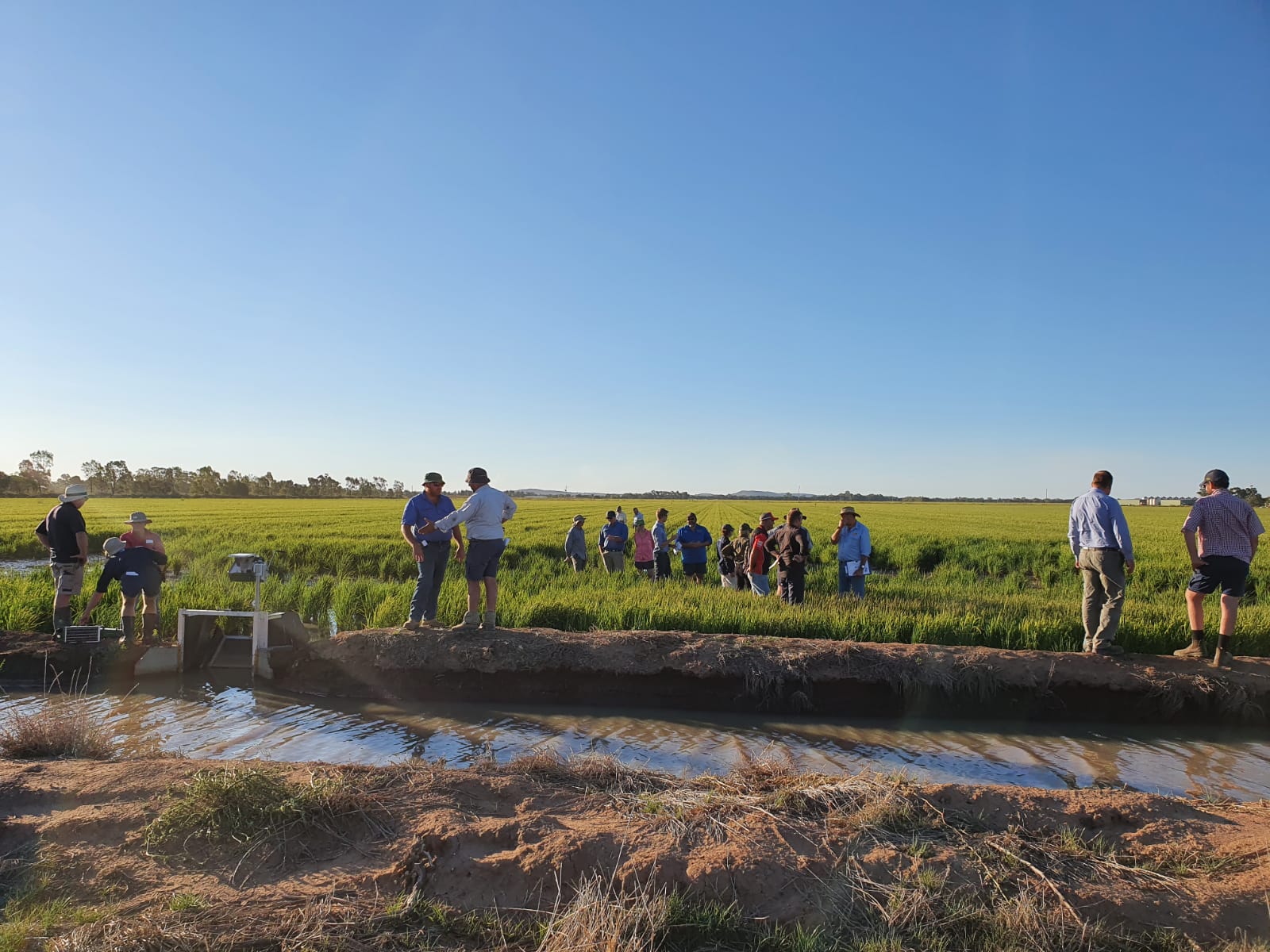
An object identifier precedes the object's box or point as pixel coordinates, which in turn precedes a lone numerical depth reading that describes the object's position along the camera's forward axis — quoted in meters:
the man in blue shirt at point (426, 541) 8.46
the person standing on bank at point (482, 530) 8.13
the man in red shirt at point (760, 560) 11.29
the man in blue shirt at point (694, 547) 13.70
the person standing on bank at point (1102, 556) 7.92
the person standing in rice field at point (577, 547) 15.05
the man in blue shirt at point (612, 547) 15.65
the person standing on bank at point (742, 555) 12.60
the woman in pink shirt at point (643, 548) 14.73
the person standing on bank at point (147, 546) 8.87
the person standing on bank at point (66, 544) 8.99
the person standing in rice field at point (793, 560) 10.17
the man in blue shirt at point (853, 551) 10.87
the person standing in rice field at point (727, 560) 13.22
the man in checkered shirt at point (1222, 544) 7.60
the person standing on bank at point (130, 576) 8.72
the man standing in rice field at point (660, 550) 14.55
